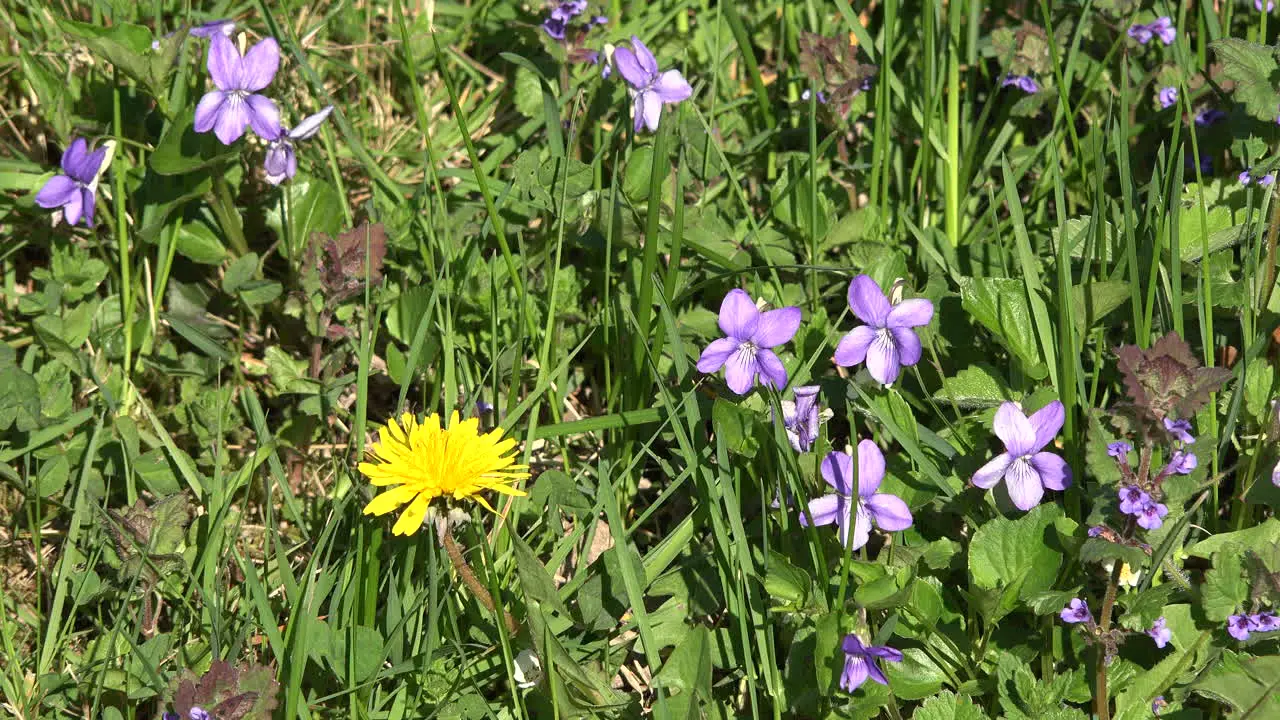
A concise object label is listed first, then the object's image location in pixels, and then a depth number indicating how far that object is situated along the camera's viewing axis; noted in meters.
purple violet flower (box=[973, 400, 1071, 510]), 2.15
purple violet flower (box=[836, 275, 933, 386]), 2.26
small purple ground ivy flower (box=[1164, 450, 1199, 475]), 2.01
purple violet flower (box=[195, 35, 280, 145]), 2.70
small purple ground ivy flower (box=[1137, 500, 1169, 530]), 1.97
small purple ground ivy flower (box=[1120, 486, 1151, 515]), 1.96
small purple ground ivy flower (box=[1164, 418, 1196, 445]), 1.98
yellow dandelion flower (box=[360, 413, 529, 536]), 2.04
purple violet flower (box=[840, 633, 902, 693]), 2.02
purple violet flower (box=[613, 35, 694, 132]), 2.88
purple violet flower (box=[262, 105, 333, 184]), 2.80
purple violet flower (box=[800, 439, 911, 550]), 2.17
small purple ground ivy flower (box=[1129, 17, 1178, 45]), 3.12
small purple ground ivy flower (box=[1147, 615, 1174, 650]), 2.12
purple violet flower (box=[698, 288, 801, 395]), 2.33
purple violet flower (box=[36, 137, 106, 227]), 2.82
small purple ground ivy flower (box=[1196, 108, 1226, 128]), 3.04
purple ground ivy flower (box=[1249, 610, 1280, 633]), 2.08
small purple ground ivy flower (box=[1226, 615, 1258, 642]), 2.09
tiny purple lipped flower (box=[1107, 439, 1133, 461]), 2.03
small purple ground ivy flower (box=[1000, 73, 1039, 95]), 3.14
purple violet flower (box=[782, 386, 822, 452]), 2.35
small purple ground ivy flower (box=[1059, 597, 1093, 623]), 2.10
